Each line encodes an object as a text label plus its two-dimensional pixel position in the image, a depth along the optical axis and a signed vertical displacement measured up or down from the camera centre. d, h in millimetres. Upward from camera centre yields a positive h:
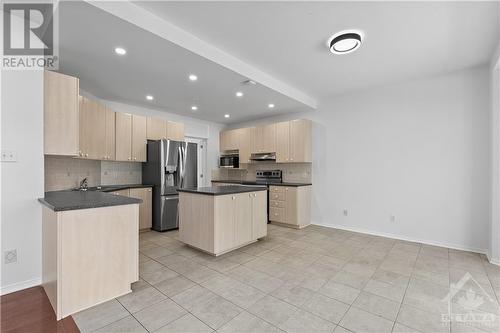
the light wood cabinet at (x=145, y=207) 4375 -813
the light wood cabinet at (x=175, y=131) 5107 +817
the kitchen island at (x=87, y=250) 1869 -761
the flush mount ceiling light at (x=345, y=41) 2535 +1442
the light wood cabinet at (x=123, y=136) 4277 +573
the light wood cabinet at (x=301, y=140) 5012 +580
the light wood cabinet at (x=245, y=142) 6027 +657
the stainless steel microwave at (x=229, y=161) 6352 +148
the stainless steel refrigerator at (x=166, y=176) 4484 -198
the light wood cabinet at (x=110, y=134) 4073 +582
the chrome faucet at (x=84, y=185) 3679 -314
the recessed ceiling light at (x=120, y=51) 2611 +1365
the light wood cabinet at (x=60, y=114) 2506 +591
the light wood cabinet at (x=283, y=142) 5277 +580
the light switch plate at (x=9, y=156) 2168 +99
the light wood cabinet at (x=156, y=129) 4754 +813
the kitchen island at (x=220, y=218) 3143 -778
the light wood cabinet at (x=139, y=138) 4523 +565
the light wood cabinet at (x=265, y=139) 5559 +691
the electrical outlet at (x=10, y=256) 2174 -878
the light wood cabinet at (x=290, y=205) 4773 -860
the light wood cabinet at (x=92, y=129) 3520 +608
